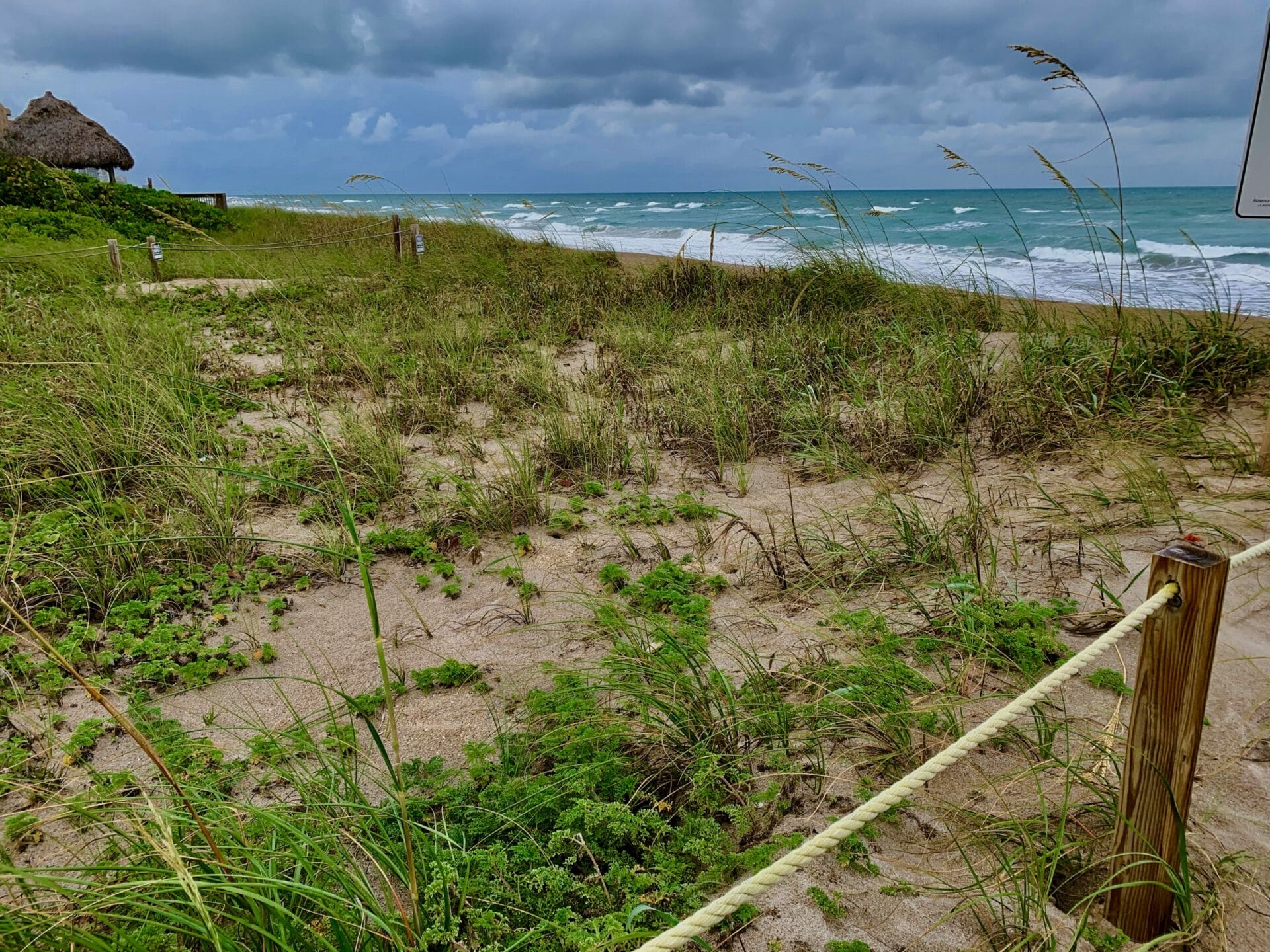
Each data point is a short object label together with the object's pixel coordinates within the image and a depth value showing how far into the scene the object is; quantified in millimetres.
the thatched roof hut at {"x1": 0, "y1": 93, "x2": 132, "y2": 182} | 22062
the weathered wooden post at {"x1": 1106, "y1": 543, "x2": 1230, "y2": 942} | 1436
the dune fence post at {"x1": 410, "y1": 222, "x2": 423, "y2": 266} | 9625
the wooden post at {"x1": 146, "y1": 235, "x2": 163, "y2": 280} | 9814
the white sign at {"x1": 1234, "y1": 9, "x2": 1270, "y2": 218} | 3773
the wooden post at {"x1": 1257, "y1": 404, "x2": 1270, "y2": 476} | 3844
